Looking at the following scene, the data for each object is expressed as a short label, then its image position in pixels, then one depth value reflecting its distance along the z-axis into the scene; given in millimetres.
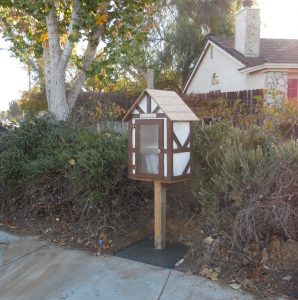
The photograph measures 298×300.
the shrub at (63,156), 5621
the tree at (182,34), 23438
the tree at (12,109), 43375
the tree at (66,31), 8289
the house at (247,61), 13750
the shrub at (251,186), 4152
